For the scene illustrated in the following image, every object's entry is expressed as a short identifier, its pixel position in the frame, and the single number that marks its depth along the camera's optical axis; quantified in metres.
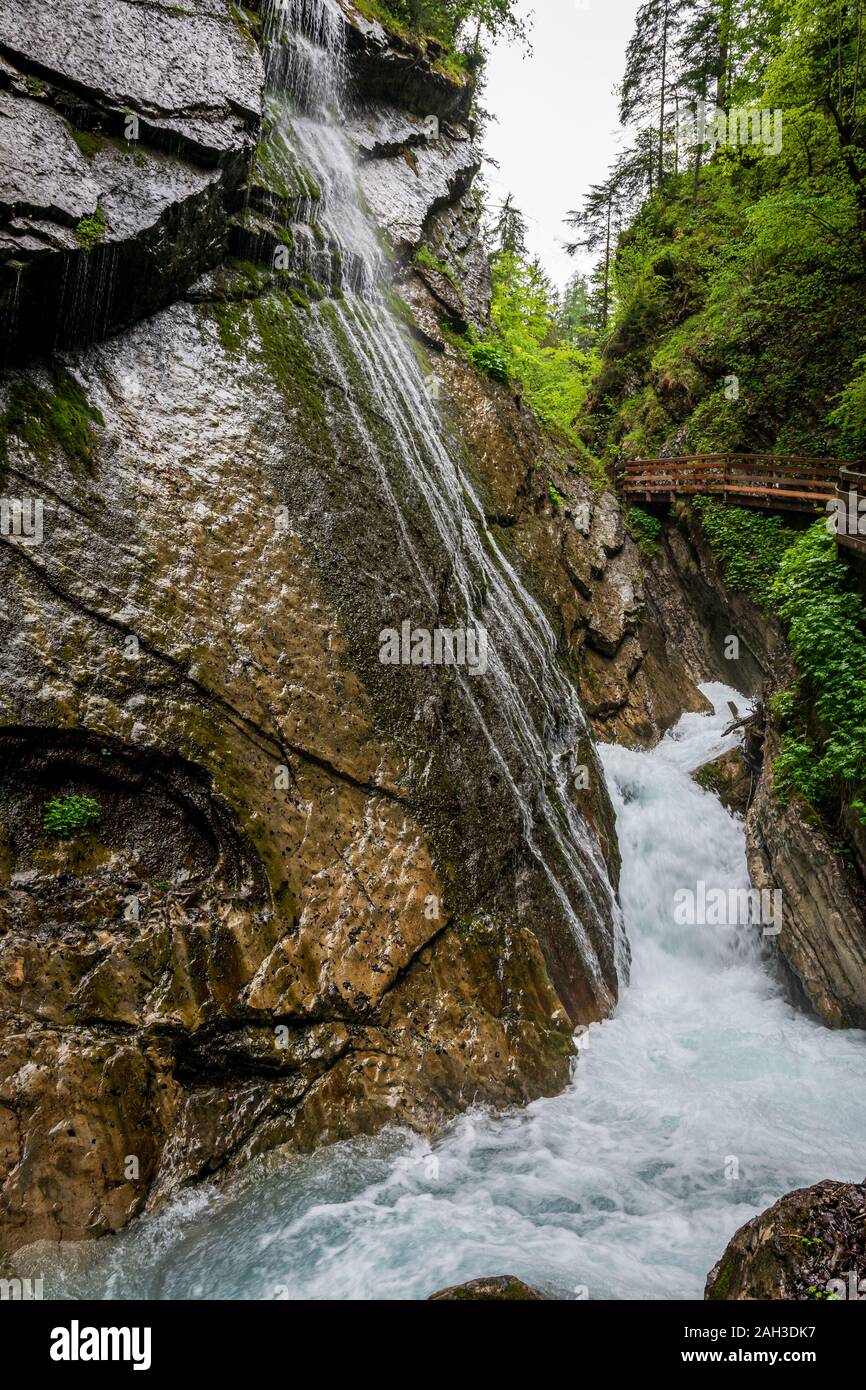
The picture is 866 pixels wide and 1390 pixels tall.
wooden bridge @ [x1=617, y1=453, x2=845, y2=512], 14.64
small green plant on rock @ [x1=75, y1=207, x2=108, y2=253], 6.81
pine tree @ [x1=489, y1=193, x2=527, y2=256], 30.31
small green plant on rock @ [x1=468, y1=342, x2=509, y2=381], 12.93
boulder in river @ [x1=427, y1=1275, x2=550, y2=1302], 3.88
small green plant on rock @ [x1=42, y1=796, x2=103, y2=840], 5.48
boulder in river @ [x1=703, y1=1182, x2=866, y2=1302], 3.52
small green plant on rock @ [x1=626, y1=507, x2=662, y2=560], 18.09
